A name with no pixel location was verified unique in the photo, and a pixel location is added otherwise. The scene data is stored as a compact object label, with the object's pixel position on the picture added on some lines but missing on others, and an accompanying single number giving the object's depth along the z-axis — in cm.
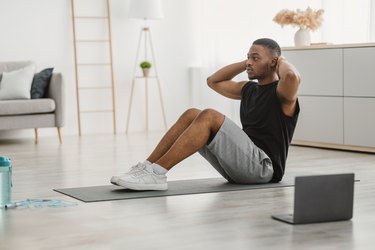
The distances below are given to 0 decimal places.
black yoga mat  412
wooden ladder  859
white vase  721
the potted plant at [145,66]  881
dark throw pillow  772
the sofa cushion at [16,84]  762
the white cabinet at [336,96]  641
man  408
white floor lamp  857
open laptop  326
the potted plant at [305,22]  721
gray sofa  745
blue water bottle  383
